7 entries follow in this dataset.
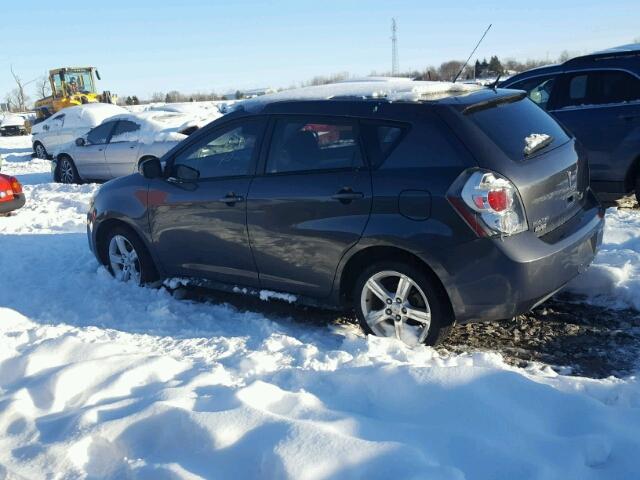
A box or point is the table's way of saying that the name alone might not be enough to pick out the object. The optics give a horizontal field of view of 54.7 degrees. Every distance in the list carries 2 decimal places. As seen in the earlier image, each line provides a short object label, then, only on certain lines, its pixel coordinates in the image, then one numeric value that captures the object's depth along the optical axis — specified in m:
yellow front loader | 32.37
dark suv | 7.09
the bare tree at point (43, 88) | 72.66
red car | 9.55
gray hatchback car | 3.71
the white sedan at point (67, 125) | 18.61
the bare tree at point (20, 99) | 84.93
